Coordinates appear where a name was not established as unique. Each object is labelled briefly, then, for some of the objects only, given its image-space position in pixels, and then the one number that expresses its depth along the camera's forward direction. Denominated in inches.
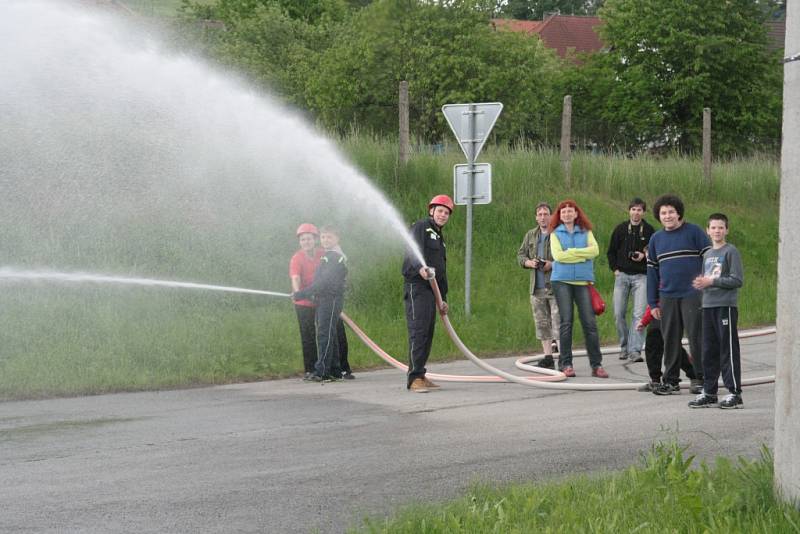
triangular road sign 658.2
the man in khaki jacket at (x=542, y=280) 550.3
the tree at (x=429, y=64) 1486.2
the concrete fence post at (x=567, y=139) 946.1
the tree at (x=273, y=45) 1868.8
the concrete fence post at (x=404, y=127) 821.9
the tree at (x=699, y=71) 1957.4
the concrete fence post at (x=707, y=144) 1055.4
